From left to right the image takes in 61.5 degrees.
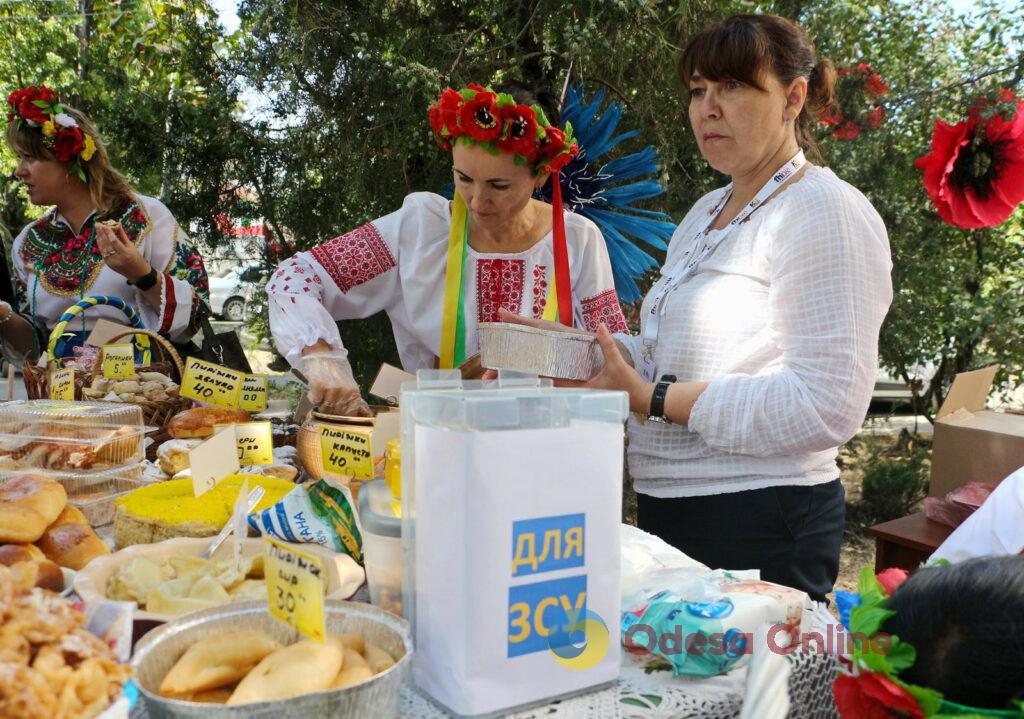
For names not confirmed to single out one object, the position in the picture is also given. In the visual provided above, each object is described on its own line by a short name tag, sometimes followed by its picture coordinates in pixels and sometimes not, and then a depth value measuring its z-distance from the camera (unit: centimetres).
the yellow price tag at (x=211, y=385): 208
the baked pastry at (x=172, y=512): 126
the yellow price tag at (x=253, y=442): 173
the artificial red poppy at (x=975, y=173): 220
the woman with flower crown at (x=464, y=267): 217
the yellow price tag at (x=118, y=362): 221
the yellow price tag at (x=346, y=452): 152
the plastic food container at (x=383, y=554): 97
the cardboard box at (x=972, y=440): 278
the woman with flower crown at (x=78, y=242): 287
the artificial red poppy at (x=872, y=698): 74
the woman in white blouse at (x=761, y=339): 138
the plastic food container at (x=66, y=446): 158
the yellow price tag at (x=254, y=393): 214
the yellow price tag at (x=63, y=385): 210
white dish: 99
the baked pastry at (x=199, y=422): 192
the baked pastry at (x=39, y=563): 102
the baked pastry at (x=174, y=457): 177
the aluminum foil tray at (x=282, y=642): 71
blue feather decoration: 250
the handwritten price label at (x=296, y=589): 78
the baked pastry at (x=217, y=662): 76
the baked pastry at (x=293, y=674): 73
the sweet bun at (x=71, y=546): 117
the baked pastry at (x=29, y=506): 113
